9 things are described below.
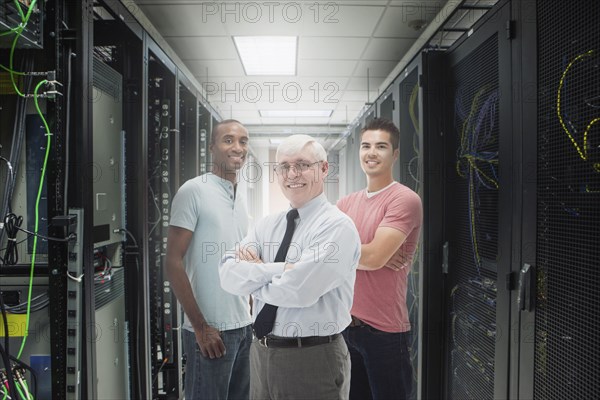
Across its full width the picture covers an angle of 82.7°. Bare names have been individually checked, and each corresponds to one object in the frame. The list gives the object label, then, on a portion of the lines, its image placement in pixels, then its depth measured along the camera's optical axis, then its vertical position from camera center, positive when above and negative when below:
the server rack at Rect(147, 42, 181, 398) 1.96 -0.07
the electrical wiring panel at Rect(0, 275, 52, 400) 1.21 -0.46
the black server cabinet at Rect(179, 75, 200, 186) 2.17 +0.42
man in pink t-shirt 1.72 -0.49
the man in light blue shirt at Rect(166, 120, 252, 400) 1.66 -0.44
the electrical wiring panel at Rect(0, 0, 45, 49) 1.01 +0.54
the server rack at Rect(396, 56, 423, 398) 1.91 +0.25
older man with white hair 1.25 -0.37
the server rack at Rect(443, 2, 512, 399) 1.29 -0.04
